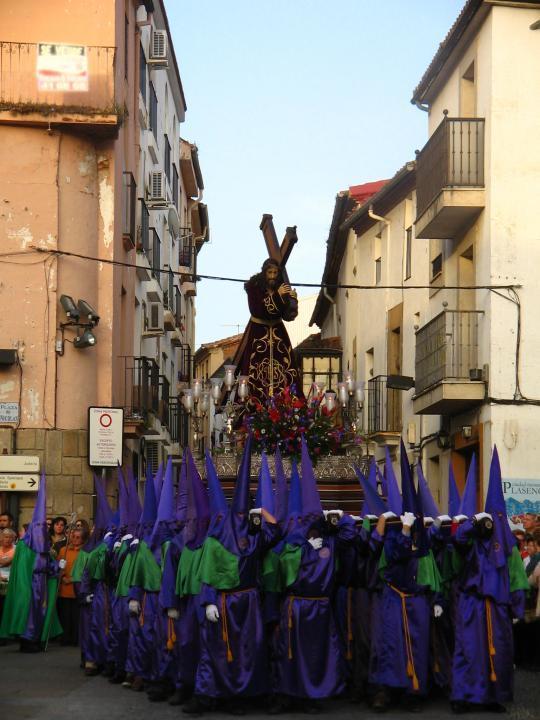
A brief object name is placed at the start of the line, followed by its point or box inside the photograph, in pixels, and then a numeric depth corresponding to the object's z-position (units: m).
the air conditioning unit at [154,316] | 31.28
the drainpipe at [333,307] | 43.24
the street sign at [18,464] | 22.28
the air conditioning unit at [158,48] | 31.66
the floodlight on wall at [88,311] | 22.81
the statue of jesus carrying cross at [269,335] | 18.62
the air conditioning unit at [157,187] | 32.38
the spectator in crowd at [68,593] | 18.73
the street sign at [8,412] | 22.72
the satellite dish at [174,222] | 36.69
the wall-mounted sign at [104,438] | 22.72
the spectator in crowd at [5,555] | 18.92
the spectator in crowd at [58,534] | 19.38
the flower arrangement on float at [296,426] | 17.33
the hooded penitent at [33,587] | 18.23
